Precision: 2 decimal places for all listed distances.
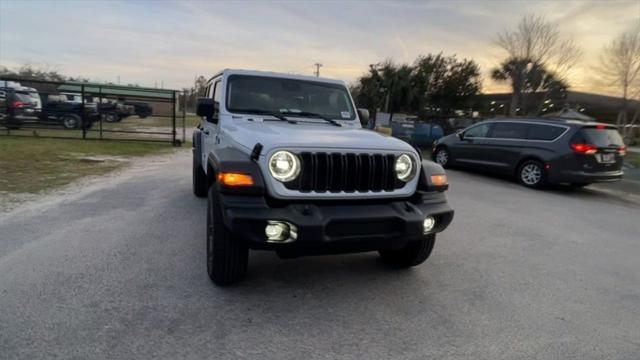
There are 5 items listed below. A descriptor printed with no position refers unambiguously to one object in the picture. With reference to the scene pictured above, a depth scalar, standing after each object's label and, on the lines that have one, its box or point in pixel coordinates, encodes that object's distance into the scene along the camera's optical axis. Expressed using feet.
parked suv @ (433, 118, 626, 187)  29.04
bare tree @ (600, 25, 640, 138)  71.36
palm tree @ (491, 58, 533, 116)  83.41
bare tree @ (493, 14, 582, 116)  82.38
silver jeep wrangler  9.71
